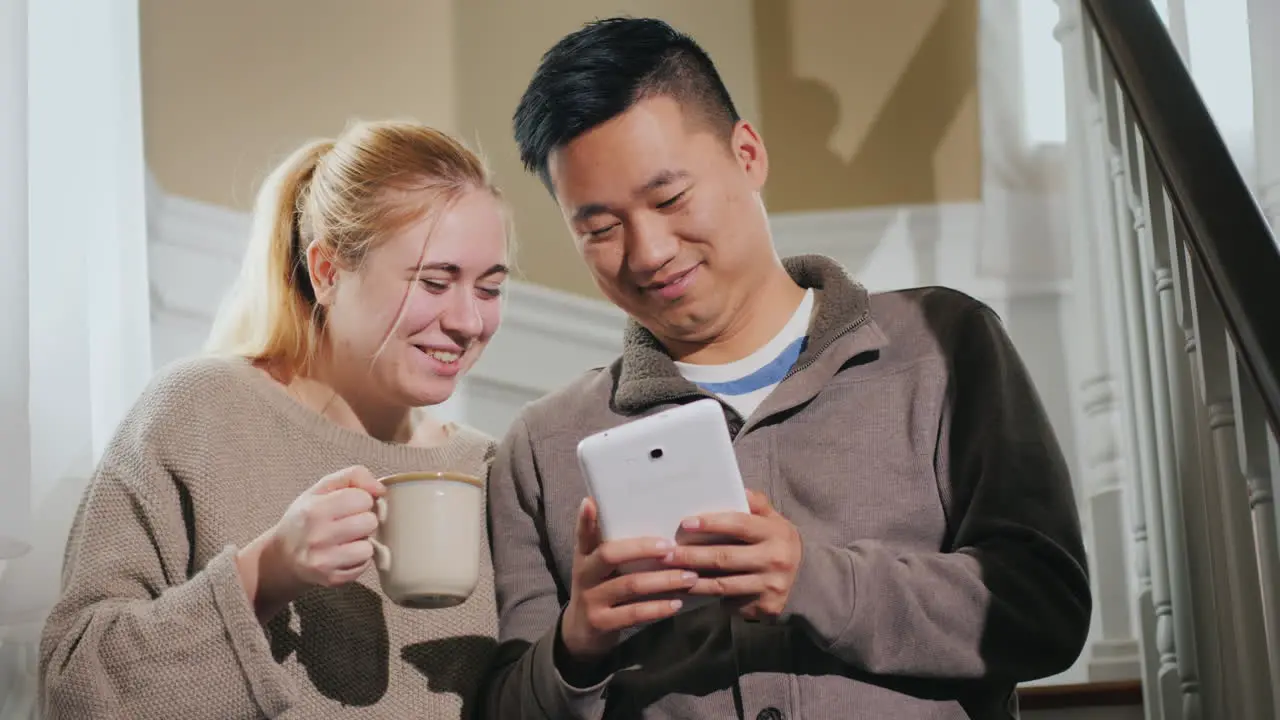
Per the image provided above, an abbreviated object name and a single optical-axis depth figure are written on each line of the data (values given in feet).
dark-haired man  4.80
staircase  4.58
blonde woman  4.80
